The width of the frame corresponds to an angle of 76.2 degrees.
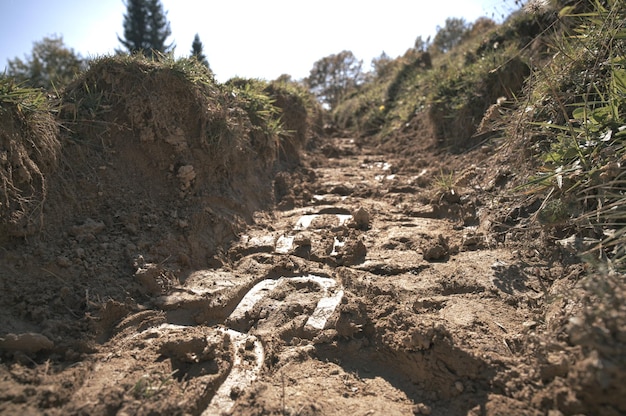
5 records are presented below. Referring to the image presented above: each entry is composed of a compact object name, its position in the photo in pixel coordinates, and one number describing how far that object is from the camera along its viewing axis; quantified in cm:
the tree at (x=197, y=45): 2098
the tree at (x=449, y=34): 1224
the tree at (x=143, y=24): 2230
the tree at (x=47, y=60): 1822
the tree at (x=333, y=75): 1507
